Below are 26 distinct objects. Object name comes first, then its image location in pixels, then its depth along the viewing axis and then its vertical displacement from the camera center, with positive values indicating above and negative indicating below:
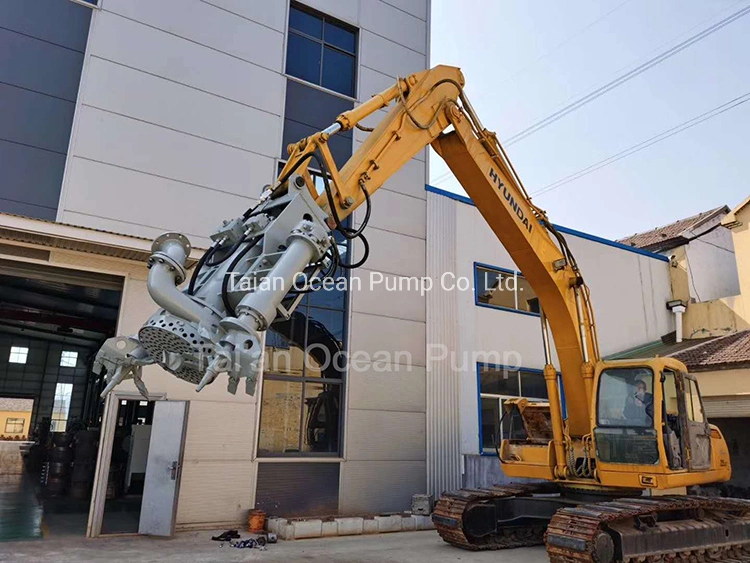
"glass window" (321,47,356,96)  13.10 +8.20
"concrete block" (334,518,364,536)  9.61 -1.43
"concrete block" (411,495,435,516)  10.91 -1.20
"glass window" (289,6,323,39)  12.93 +9.10
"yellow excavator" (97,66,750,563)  4.21 +0.70
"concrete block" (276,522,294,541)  9.09 -1.47
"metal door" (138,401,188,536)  8.98 -0.55
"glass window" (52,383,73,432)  29.59 +1.34
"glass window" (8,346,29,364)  28.27 +3.57
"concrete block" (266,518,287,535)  9.30 -1.41
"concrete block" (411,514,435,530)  10.49 -1.46
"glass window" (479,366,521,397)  13.34 +1.38
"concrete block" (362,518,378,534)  9.82 -1.45
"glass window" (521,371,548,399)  14.11 +1.38
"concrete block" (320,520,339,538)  9.38 -1.45
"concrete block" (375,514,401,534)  10.02 -1.44
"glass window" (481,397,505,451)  13.02 +0.46
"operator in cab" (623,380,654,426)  7.30 +0.49
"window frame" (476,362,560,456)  12.86 +1.07
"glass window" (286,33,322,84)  12.62 +8.14
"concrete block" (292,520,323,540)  9.16 -1.43
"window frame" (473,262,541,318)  13.79 +3.63
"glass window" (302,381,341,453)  11.05 +0.38
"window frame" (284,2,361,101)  12.56 +8.75
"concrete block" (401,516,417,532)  10.29 -1.47
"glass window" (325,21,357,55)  13.41 +9.12
